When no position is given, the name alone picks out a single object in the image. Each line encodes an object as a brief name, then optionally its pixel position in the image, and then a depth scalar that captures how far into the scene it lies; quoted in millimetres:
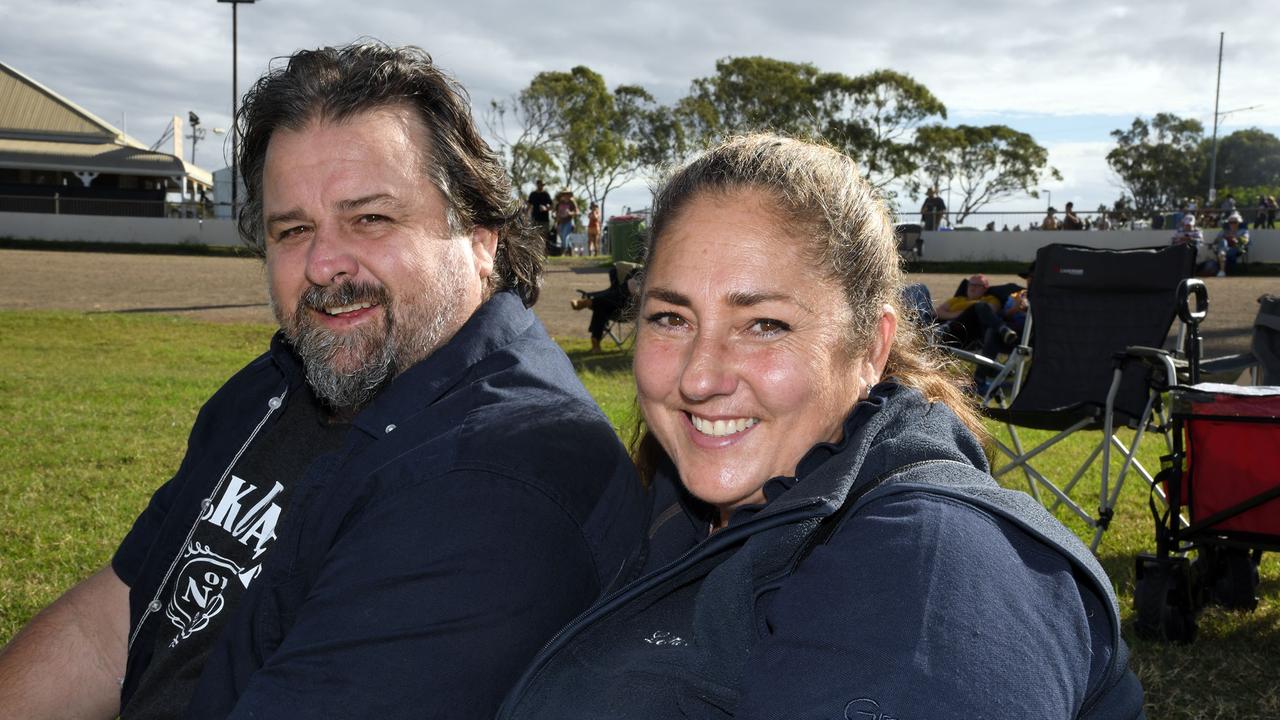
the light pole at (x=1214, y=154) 50250
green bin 24547
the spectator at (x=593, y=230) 33906
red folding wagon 4051
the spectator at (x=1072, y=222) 31422
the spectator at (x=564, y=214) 30516
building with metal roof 44000
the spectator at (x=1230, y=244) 25188
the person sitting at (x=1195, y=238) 23922
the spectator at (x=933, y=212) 32344
